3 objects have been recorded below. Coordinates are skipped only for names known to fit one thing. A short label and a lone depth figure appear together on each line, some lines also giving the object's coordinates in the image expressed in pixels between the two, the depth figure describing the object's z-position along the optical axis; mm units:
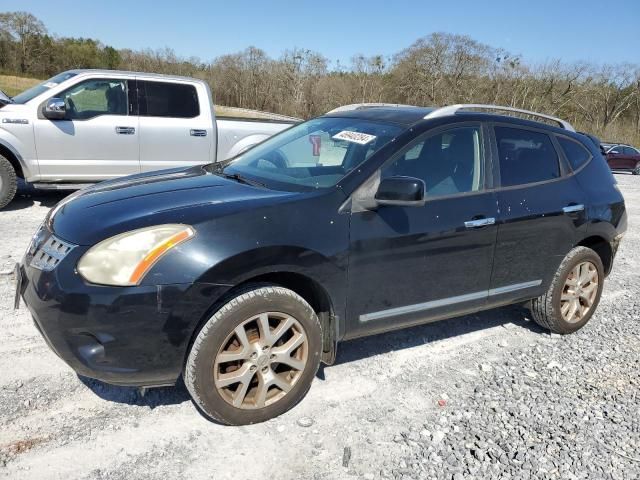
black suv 2521
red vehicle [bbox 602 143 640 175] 23356
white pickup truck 6992
